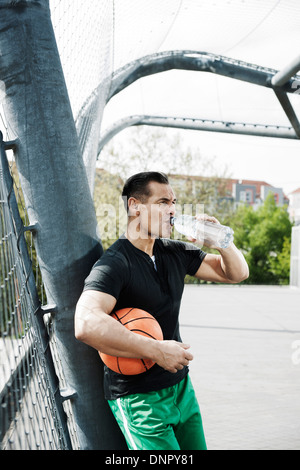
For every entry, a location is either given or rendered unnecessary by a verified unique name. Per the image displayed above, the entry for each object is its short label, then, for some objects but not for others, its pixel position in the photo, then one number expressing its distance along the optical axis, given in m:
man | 2.20
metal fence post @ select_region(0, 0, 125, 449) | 2.41
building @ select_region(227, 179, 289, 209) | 63.77
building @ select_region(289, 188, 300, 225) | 33.30
